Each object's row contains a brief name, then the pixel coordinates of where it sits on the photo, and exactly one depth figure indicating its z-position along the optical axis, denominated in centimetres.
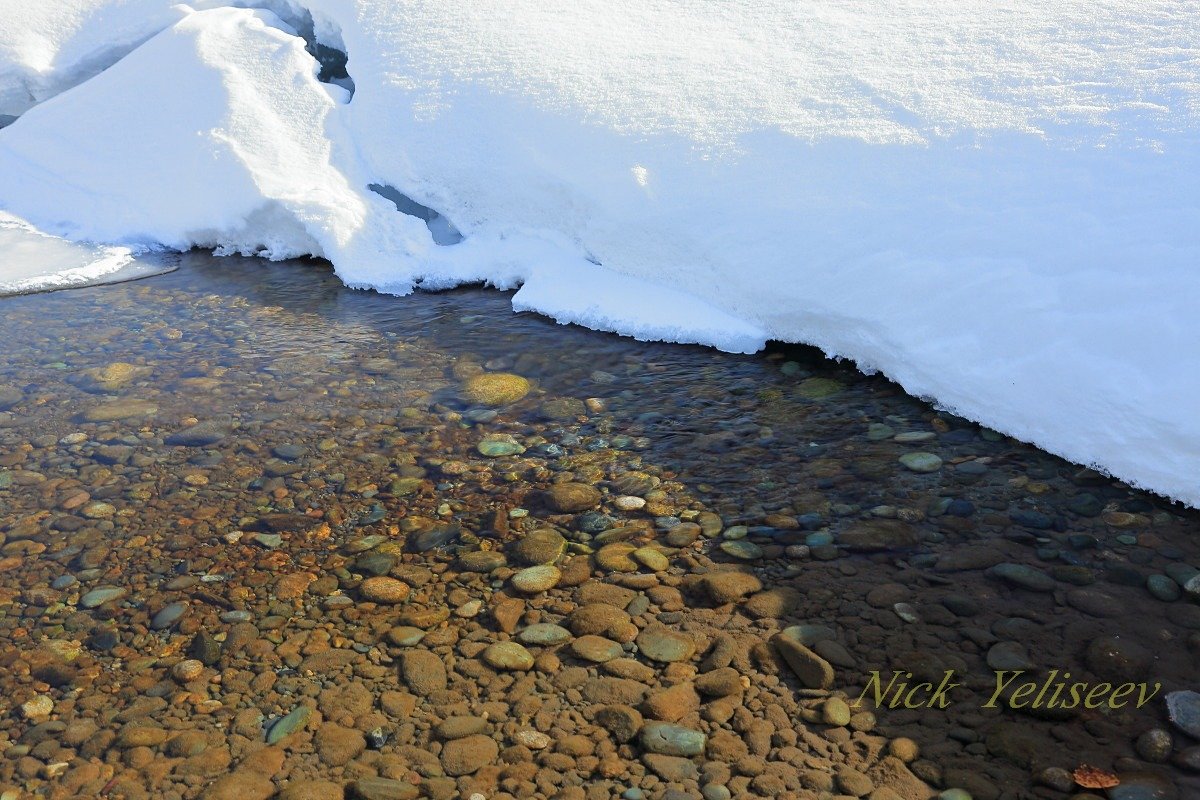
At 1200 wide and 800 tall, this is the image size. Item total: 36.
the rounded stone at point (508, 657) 254
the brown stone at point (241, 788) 216
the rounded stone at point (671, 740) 225
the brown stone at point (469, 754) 221
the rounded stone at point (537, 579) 285
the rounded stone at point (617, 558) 292
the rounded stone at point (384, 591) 283
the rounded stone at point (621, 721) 230
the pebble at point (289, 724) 233
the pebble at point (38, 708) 242
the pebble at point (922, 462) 333
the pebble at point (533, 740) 227
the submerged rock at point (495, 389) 399
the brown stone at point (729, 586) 276
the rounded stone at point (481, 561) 295
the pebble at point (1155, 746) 216
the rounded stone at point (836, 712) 231
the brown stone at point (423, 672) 247
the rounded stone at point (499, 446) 359
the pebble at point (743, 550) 294
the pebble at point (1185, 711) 223
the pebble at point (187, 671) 254
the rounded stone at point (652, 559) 292
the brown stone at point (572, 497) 323
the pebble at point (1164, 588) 265
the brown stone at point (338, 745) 225
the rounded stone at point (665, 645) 255
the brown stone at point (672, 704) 235
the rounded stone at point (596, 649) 256
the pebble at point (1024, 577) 272
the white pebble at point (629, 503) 322
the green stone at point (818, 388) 386
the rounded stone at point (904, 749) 220
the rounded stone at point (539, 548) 298
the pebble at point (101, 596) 284
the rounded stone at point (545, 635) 262
